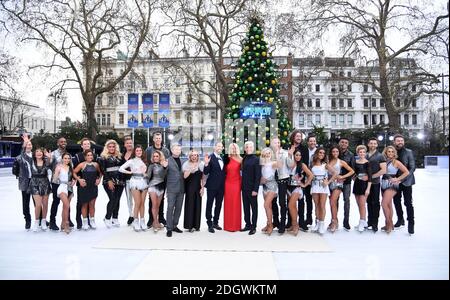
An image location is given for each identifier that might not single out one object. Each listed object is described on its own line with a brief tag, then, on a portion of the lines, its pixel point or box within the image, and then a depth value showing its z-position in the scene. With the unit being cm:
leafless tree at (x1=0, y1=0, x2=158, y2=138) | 2022
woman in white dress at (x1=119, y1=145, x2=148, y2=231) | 642
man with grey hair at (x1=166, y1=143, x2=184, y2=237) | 617
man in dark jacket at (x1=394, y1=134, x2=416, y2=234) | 601
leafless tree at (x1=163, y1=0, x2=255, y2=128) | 2103
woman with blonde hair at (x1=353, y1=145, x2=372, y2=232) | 622
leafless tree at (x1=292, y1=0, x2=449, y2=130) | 1823
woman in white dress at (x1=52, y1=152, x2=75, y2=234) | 618
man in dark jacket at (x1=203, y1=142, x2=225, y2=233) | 641
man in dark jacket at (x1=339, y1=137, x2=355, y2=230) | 634
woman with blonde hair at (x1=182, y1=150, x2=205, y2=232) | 630
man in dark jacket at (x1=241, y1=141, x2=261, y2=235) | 614
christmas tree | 1309
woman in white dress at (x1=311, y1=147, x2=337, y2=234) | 609
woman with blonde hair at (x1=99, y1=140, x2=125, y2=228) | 662
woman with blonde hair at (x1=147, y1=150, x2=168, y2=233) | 632
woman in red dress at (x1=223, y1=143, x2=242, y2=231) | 631
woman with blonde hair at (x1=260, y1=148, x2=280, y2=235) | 610
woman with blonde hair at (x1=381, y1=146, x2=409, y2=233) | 605
